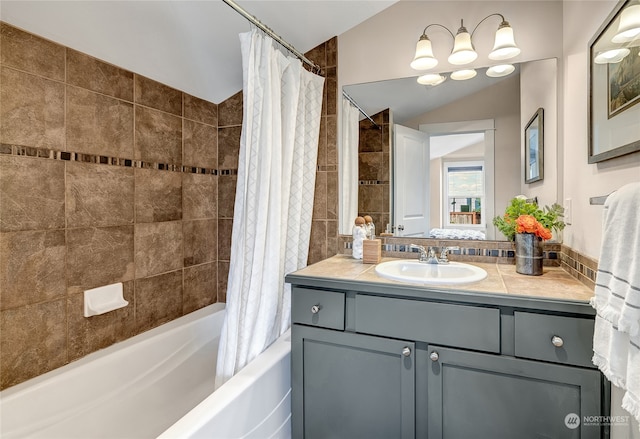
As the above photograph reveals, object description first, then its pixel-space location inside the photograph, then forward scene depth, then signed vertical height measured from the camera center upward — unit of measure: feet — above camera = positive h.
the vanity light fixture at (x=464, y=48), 5.53 +2.85
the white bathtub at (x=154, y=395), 4.26 -2.64
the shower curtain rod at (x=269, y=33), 4.82 +2.92
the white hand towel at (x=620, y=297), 2.45 -0.65
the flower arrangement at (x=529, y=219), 4.88 -0.07
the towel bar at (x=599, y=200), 3.23 +0.14
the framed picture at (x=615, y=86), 3.11 +1.33
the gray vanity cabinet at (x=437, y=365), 3.74 -1.86
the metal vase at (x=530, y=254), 4.92 -0.57
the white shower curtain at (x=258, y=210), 5.32 +0.08
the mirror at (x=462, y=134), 5.78 +1.45
